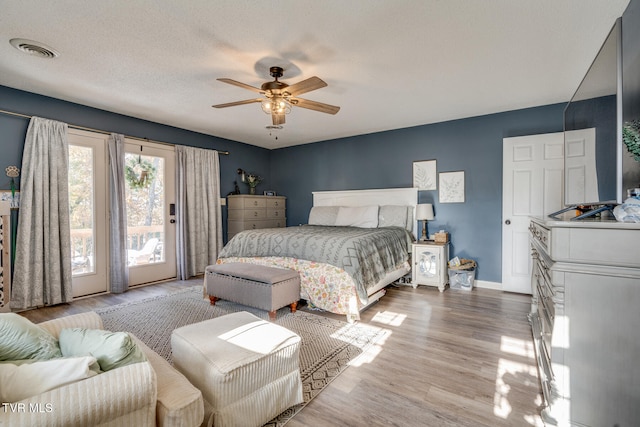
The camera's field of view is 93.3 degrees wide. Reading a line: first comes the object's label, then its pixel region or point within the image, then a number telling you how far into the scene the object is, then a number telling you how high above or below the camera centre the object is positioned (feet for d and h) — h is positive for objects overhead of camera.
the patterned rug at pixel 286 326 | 6.82 -3.68
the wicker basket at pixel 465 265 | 13.23 -2.67
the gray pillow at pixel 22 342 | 3.51 -1.59
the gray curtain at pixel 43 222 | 10.77 -0.42
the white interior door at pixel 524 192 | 12.05 +0.50
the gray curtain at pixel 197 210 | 15.53 -0.07
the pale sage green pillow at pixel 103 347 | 3.50 -1.66
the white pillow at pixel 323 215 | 16.60 -0.46
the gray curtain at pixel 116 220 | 13.11 -0.44
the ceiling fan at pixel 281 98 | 8.13 +3.22
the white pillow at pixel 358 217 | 15.19 -0.55
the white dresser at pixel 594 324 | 4.39 -1.85
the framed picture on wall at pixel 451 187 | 14.42 +0.86
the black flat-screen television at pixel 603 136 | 5.47 +1.40
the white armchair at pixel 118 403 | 2.67 -1.90
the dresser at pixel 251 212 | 17.60 -0.28
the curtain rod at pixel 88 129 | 10.55 +3.37
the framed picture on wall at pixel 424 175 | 15.16 +1.56
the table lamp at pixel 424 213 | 14.12 -0.36
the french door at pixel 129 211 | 12.44 -0.08
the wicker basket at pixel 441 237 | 13.65 -1.45
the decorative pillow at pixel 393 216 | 15.02 -0.52
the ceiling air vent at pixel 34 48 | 7.50 +4.21
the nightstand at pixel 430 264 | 13.24 -2.65
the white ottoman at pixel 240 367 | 4.61 -2.61
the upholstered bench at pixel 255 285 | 9.71 -2.64
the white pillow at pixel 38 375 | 2.89 -1.63
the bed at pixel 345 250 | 9.98 -1.64
